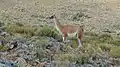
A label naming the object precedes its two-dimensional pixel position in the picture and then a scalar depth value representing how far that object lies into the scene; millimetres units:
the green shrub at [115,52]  14734
